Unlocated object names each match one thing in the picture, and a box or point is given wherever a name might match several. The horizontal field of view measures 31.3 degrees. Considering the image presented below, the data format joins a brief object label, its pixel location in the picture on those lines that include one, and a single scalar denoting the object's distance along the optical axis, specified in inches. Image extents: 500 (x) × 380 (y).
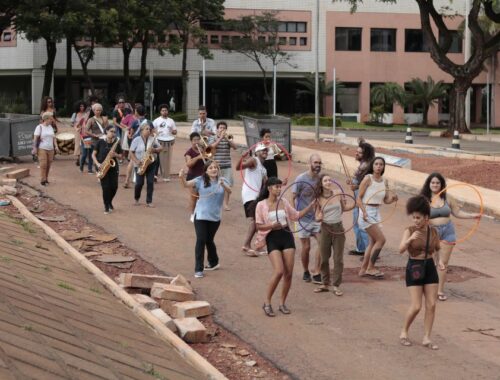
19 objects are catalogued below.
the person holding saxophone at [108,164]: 660.7
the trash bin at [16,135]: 978.7
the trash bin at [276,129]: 1051.3
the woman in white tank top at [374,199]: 477.1
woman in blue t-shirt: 473.1
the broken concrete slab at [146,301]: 398.1
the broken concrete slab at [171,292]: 412.8
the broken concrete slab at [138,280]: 437.4
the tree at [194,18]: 2065.7
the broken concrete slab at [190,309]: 395.9
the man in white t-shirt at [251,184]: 538.6
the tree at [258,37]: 2285.9
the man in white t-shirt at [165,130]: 814.5
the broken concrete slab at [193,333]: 366.6
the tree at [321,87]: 2352.4
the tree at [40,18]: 1689.2
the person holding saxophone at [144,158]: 683.4
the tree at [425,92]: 2251.5
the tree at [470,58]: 1697.8
